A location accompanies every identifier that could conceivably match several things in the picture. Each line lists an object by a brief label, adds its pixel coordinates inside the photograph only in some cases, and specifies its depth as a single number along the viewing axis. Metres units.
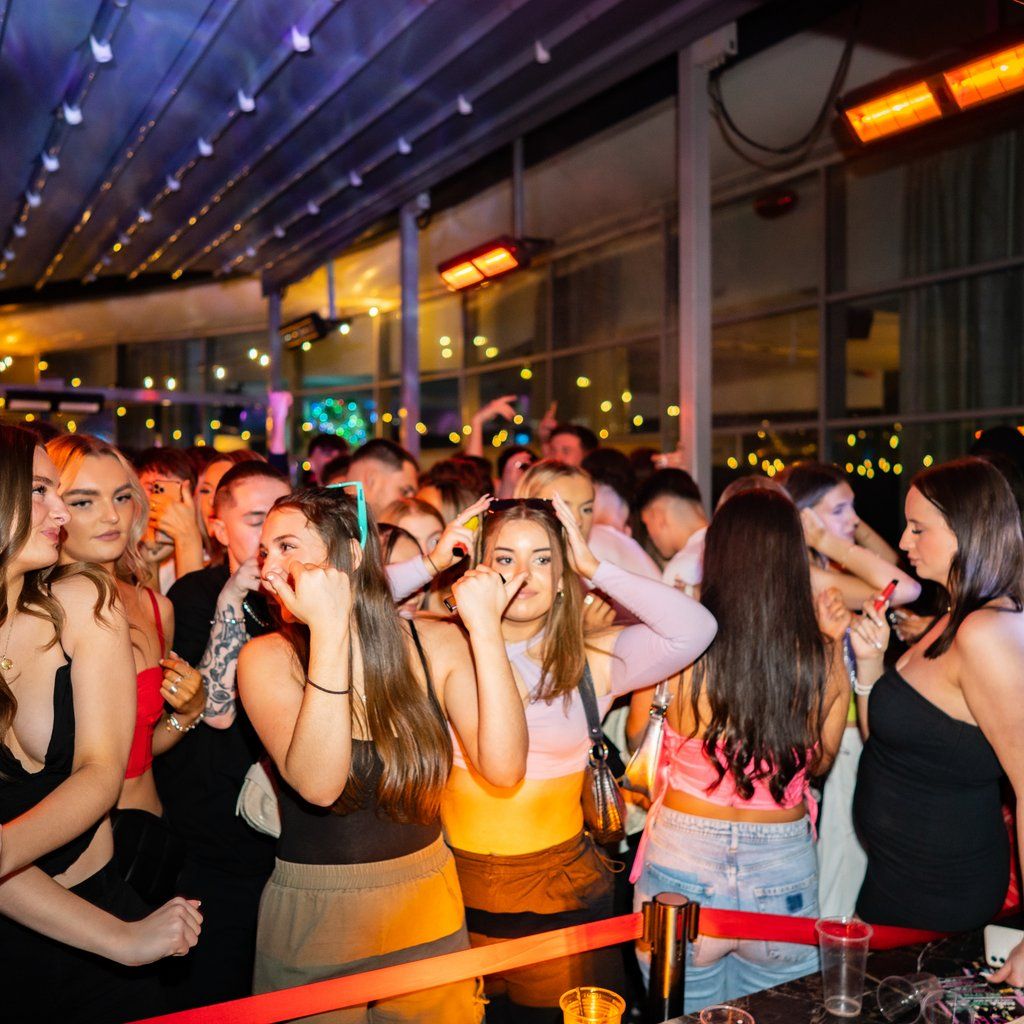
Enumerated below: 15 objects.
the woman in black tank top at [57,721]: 1.72
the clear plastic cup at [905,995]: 1.50
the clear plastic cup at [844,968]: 1.51
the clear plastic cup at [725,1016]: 1.37
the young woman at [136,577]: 2.30
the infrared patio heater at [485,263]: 6.51
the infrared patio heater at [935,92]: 3.71
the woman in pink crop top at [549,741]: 2.09
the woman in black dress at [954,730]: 2.11
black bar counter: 1.50
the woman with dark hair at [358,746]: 1.70
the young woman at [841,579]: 2.92
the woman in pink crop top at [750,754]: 2.26
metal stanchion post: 1.63
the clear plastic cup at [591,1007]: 1.45
